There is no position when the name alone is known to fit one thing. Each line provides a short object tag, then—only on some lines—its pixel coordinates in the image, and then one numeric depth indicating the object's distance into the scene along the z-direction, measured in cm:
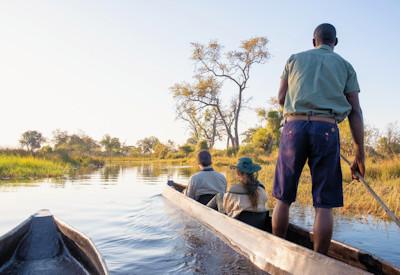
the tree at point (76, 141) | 7266
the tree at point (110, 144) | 7719
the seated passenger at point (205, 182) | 702
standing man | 338
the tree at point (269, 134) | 3456
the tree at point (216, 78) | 3319
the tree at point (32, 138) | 8606
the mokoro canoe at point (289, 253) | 313
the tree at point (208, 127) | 4405
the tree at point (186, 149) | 5202
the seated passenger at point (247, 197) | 486
